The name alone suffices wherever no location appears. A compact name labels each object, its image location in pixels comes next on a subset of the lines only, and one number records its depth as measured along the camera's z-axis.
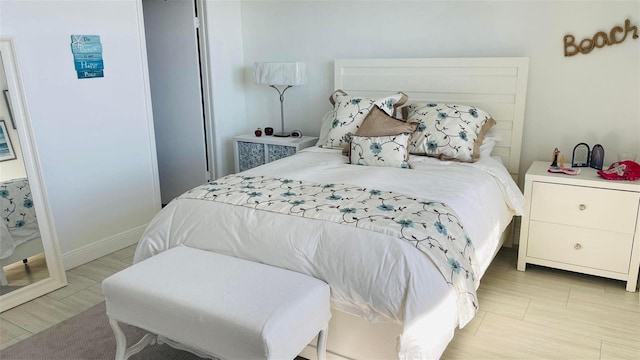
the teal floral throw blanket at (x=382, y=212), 1.83
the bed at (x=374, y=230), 1.74
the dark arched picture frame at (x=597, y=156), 2.86
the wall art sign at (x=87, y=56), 3.01
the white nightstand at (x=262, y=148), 3.84
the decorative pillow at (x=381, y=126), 2.94
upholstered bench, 1.57
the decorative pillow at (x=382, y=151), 2.81
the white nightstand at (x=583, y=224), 2.62
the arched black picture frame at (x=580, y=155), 2.97
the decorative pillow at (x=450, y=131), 2.93
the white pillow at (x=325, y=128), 3.53
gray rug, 2.22
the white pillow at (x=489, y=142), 3.08
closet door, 4.00
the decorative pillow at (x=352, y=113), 3.24
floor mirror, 2.63
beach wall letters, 2.80
